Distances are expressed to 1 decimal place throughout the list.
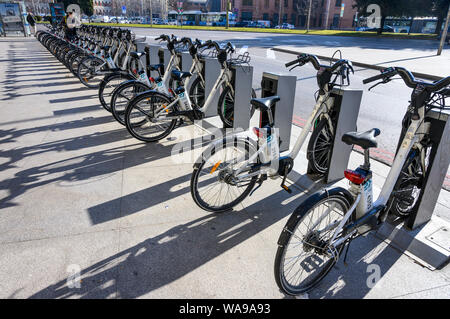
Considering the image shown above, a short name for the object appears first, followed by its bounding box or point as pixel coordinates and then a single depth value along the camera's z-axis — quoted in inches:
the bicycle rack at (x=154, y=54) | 303.2
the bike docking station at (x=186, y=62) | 258.4
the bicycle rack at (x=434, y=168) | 106.0
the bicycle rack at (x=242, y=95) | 208.1
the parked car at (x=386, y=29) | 1703.4
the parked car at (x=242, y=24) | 2158.0
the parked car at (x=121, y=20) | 2519.4
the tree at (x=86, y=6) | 2207.9
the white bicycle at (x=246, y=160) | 121.7
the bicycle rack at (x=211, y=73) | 234.4
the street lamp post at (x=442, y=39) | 599.0
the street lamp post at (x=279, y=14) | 2733.8
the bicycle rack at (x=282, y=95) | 169.0
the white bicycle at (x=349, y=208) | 86.4
